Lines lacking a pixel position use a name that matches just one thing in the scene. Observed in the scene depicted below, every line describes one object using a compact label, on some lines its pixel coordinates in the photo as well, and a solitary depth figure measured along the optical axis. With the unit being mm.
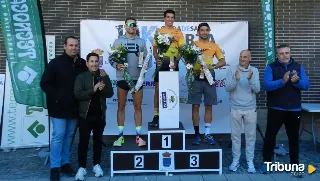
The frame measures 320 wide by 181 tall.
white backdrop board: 7301
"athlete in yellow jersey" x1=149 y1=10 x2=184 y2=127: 5938
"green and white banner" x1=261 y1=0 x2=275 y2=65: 6379
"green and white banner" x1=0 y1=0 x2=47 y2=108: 5871
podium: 5508
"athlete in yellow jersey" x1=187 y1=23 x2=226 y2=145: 6082
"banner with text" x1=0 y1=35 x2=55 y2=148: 7211
